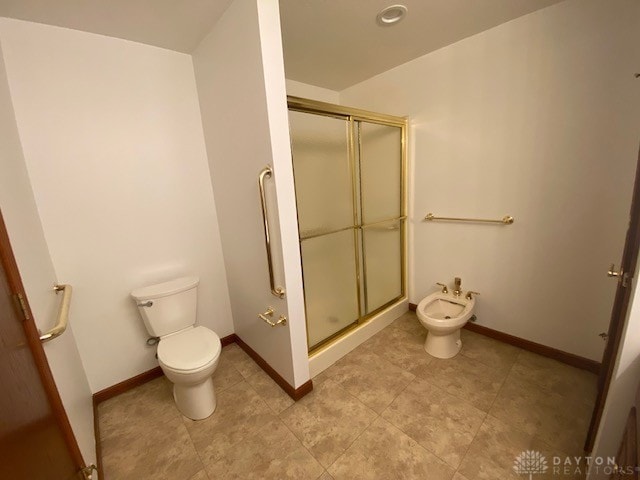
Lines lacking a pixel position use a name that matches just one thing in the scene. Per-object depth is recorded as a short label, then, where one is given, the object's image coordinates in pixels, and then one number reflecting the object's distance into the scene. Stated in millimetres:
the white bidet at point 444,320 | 1802
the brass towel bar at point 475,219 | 1837
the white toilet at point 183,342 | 1416
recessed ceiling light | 1477
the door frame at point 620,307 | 932
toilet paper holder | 1520
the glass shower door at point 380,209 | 2115
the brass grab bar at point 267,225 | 1335
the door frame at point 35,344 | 722
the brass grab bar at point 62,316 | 852
